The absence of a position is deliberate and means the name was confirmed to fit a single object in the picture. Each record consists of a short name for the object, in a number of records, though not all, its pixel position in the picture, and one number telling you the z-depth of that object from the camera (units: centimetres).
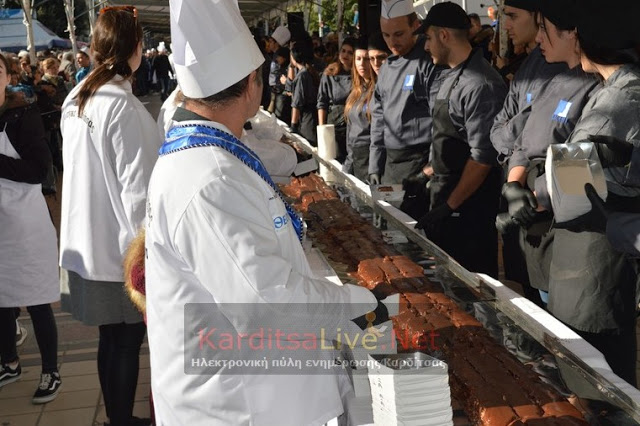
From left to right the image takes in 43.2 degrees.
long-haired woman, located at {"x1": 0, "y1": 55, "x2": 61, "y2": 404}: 397
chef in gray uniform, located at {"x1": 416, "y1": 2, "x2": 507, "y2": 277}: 411
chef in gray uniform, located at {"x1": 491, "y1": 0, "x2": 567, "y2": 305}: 355
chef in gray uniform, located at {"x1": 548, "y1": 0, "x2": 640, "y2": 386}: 238
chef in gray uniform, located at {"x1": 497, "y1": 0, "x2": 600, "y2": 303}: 303
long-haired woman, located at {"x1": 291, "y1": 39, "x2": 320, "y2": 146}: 1034
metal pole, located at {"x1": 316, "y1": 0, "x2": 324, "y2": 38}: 2304
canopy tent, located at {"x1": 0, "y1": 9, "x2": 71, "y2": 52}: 3152
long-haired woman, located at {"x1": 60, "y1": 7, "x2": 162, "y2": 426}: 312
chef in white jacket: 169
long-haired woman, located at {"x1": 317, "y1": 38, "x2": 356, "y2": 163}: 844
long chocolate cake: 198
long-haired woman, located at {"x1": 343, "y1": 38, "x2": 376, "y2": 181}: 625
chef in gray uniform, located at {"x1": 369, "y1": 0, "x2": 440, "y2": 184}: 487
